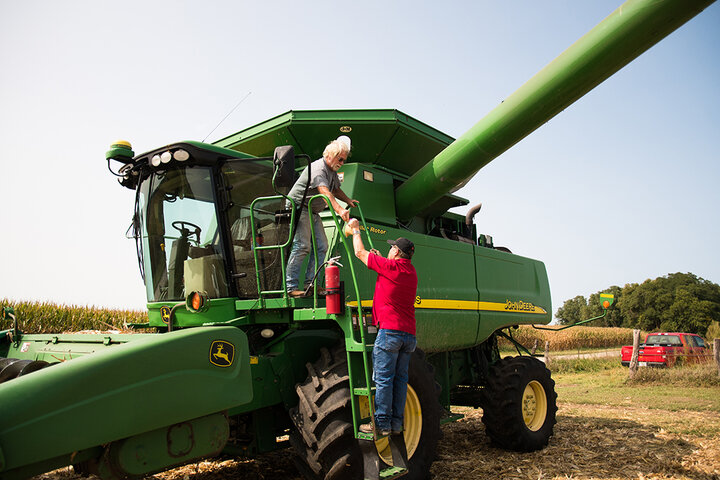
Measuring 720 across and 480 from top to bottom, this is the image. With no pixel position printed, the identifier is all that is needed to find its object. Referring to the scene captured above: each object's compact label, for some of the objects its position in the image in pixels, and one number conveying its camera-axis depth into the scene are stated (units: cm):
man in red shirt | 378
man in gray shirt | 435
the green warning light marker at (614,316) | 6753
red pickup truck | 1569
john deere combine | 299
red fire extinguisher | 398
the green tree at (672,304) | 5075
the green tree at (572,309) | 9050
